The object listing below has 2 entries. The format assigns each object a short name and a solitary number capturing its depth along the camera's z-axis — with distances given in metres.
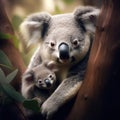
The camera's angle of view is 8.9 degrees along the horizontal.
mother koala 4.63
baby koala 4.94
